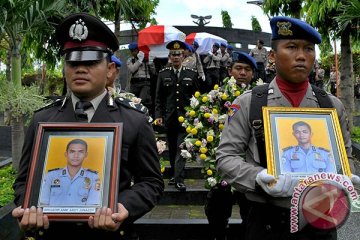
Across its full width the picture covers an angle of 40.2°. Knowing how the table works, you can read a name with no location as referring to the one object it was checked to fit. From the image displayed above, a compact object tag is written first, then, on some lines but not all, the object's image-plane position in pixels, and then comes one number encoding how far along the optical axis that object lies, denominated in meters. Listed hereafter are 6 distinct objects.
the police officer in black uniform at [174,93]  7.04
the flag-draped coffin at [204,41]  14.56
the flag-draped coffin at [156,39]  13.09
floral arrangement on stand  4.73
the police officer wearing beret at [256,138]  2.37
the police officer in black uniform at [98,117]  2.21
